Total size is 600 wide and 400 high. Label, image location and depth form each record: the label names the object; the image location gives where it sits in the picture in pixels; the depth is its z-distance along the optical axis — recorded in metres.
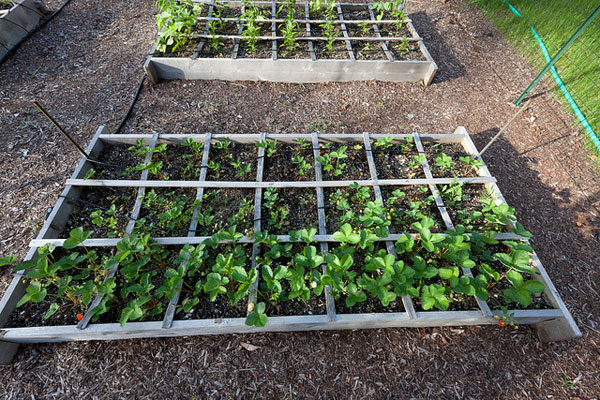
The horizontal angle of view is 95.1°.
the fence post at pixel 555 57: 2.58
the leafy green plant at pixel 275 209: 2.25
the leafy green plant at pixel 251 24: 3.51
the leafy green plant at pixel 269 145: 2.53
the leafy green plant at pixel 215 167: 2.46
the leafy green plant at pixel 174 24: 3.36
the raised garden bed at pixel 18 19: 3.71
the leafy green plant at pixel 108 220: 2.08
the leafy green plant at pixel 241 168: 2.43
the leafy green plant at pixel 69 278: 1.66
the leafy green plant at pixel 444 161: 2.51
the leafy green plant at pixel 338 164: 2.40
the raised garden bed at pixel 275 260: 1.70
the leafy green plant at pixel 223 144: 2.59
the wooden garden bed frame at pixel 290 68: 3.47
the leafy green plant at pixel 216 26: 3.60
